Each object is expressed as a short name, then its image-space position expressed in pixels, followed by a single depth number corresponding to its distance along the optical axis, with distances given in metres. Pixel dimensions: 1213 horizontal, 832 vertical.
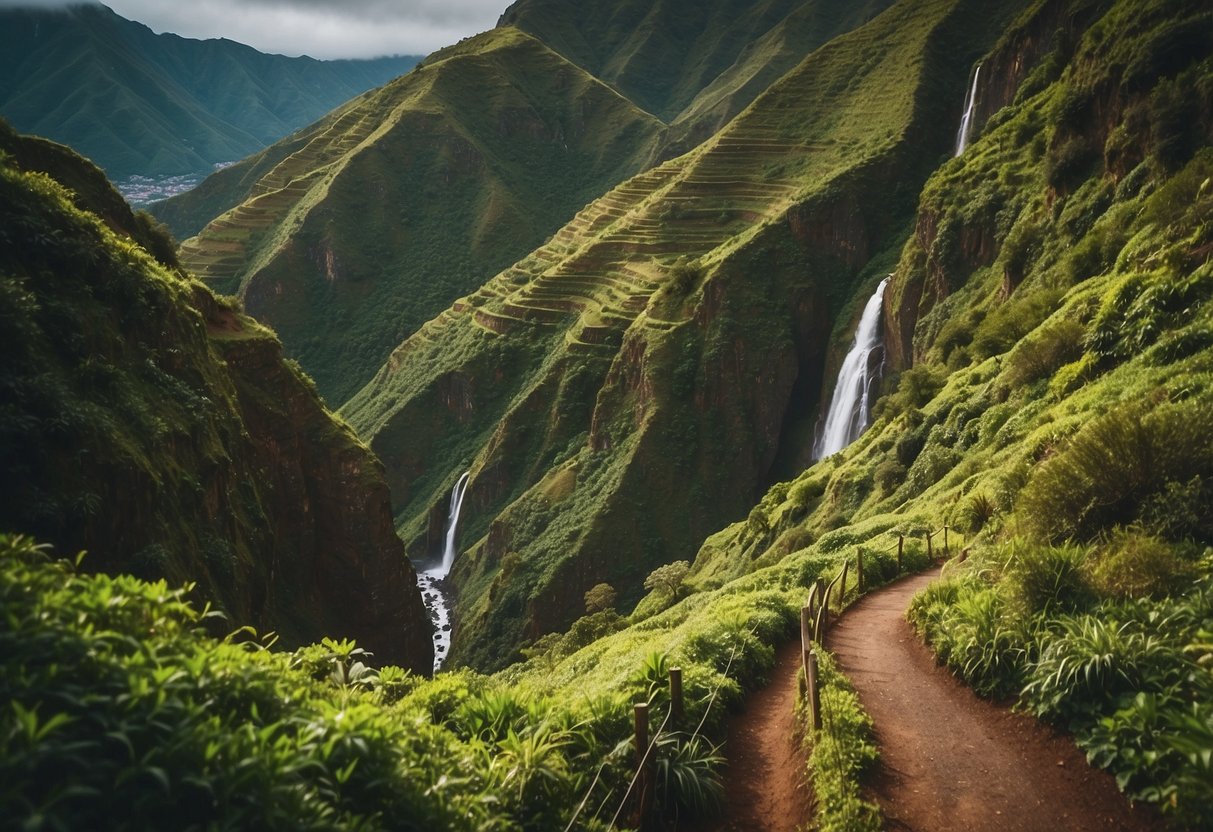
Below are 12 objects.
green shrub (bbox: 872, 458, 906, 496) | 30.74
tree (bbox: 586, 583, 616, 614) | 54.25
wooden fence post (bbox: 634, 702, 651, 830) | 7.81
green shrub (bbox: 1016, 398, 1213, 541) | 10.26
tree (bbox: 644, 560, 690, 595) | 43.91
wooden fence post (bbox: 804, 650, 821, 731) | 9.26
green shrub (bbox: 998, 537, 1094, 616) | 9.61
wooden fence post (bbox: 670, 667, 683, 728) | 9.01
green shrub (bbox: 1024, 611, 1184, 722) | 7.81
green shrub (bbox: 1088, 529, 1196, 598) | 8.98
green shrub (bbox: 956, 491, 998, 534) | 16.78
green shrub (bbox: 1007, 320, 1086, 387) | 22.03
